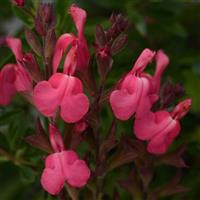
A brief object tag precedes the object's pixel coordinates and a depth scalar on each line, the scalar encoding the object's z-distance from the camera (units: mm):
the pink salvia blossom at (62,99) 216
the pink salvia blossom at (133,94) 219
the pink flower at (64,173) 218
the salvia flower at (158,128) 229
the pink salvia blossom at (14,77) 239
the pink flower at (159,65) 246
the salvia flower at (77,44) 232
